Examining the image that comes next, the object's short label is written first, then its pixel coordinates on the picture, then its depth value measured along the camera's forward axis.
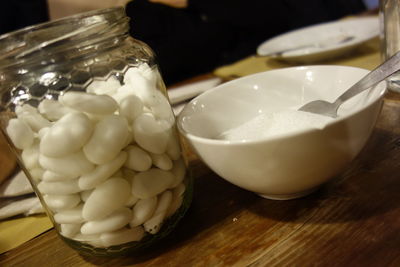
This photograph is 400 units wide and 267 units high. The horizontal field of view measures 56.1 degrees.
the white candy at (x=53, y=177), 0.30
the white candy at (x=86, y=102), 0.29
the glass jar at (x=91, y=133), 0.30
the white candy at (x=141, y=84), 0.33
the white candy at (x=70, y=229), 0.33
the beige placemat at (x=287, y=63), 0.66
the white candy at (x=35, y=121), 0.31
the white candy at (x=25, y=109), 0.32
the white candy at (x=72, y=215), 0.31
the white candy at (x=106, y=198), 0.30
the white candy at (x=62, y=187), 0.30
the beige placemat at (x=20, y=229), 0.39
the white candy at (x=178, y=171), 0.34
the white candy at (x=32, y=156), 0.32
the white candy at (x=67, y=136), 0.29
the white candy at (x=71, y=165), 0.29
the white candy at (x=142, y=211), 0.31
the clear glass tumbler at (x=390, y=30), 0.53
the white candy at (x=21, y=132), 0.31
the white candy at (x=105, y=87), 0.33
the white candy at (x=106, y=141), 0.29
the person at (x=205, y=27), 1.08
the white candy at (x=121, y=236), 0.32
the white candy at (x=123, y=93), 0.32
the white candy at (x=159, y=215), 0.33
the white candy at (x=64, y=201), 0.31
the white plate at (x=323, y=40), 0.68
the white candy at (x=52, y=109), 0.31
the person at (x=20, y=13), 1.12
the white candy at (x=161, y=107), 0.34
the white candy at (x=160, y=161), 0.32
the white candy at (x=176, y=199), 0.34
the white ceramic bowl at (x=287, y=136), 0.29
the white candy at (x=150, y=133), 0.31
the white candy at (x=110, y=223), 0.31
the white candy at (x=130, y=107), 0.31
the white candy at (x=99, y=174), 0.29
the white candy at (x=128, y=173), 0.32
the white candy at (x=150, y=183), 0.31
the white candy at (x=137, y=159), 0.31
